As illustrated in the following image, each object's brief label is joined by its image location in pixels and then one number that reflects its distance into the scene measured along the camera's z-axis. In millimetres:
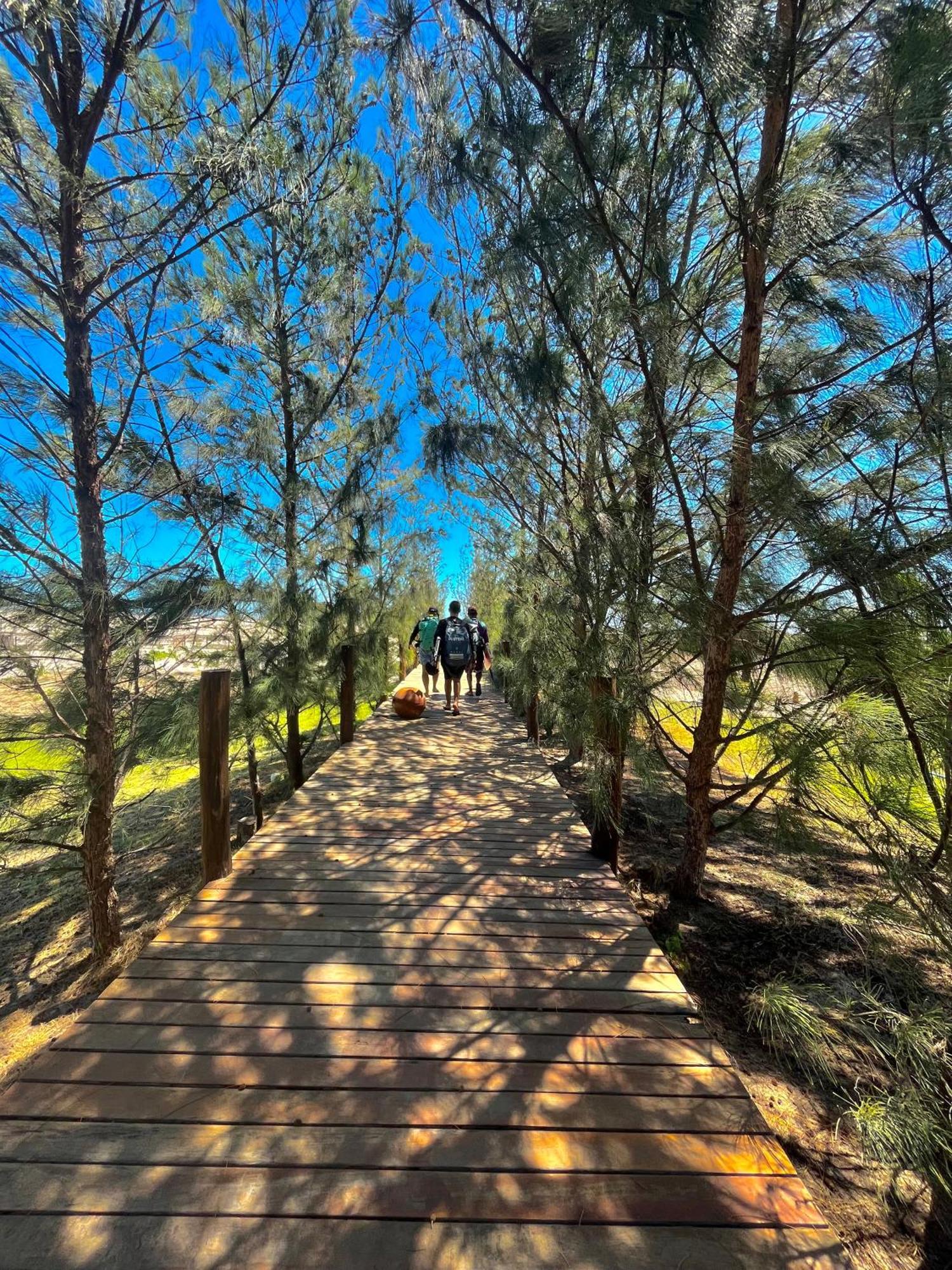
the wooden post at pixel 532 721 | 6223
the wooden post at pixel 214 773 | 2693
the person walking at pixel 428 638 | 7398
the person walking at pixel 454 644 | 6969
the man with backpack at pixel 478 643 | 7883
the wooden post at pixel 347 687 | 5648
